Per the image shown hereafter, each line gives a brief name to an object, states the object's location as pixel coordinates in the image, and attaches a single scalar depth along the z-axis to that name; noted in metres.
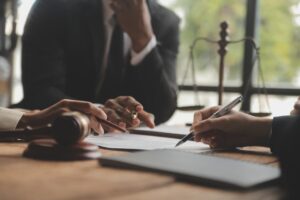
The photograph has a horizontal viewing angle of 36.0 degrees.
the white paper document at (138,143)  1.07
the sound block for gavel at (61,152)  0.87
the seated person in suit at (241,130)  1.03
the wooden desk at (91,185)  0.61
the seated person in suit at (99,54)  1.98
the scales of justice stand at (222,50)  1.91
